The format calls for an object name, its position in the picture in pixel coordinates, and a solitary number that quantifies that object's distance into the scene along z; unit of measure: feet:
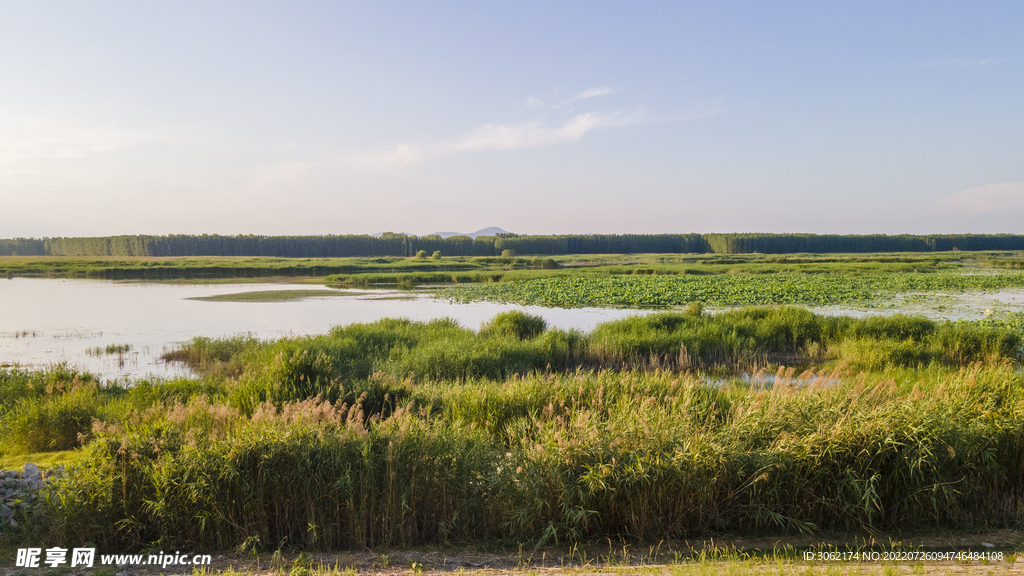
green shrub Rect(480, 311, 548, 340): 60.79
